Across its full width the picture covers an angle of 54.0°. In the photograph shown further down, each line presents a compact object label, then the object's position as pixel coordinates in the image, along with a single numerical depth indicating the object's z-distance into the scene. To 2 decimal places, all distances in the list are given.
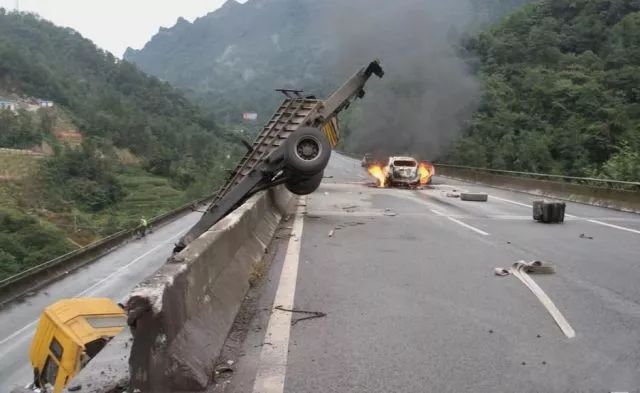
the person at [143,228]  40.34
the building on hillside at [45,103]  108.62
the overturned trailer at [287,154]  12.67
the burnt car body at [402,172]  28.73
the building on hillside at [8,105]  96.34
